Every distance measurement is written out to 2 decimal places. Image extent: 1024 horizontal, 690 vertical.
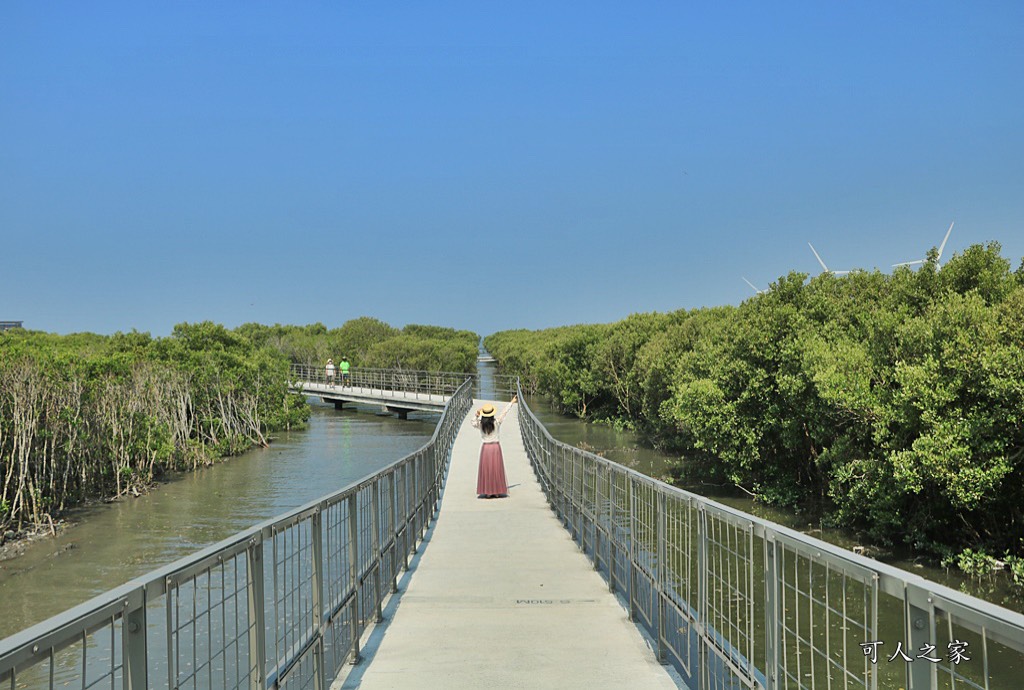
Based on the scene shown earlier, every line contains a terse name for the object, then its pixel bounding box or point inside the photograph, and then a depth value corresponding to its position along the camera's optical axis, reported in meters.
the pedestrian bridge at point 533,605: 2.45
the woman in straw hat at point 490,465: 13.37
